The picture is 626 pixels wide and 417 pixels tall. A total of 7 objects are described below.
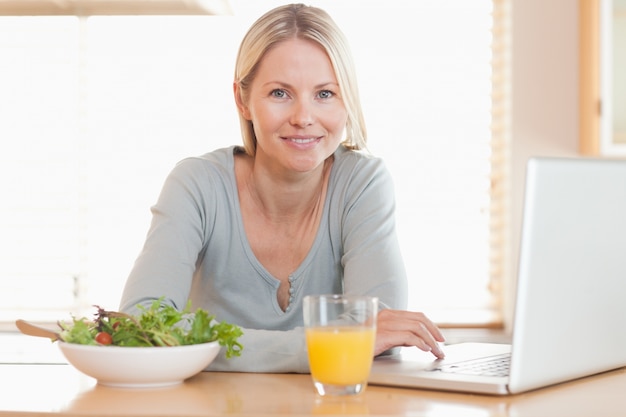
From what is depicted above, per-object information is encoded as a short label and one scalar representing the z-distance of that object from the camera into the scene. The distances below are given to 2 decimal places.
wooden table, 1.33
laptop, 1.35
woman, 1.81
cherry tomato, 1.48
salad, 1.47
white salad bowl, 1.43
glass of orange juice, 1.38
